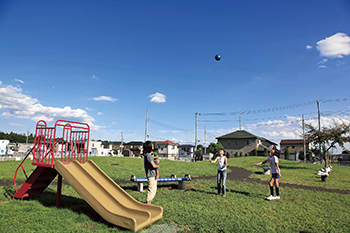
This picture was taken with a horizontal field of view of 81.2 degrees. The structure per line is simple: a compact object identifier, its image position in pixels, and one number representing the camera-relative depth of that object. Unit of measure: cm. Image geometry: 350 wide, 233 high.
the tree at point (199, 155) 5596
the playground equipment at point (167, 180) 866
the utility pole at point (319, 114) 2805
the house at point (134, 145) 6962
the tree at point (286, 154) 4895
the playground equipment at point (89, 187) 478
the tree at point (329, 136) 2238
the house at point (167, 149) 7747
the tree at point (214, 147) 5311
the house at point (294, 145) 6163
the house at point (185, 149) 9201
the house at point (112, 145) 9397
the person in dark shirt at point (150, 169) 624
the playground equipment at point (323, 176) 1329
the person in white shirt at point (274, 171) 790
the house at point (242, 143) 5638
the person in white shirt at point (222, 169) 838
